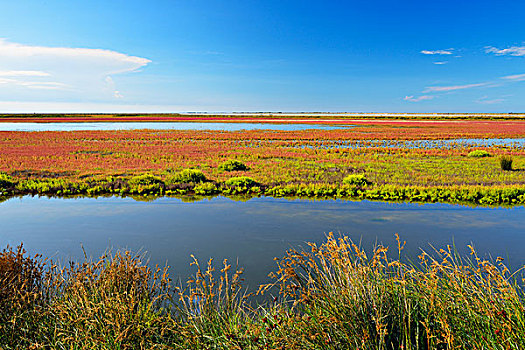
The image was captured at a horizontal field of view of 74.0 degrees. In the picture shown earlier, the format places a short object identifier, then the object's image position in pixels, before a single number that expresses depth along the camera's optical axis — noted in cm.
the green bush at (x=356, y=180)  2106
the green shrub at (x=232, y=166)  2757
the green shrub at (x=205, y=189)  1998
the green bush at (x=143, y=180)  2156
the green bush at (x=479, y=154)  3425
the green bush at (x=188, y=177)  2241
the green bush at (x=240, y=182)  2116
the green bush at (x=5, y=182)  2058
